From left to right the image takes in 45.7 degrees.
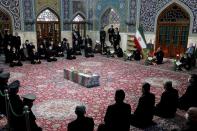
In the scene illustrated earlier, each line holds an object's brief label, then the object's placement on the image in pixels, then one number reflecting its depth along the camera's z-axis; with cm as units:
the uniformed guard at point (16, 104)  356
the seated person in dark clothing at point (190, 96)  463
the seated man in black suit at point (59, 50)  1158
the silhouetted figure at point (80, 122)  291
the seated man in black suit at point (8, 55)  970
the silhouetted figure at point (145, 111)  397
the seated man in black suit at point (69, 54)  1091
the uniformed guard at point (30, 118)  339
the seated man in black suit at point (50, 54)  1039
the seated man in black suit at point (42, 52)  1073
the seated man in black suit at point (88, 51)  1152
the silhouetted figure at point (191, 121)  240
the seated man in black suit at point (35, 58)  982
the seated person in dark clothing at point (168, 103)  442
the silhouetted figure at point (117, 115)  337
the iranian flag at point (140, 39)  1074
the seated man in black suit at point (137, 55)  1077
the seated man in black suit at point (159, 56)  991
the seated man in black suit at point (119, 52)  1159
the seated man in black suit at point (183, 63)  875
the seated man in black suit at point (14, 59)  930
